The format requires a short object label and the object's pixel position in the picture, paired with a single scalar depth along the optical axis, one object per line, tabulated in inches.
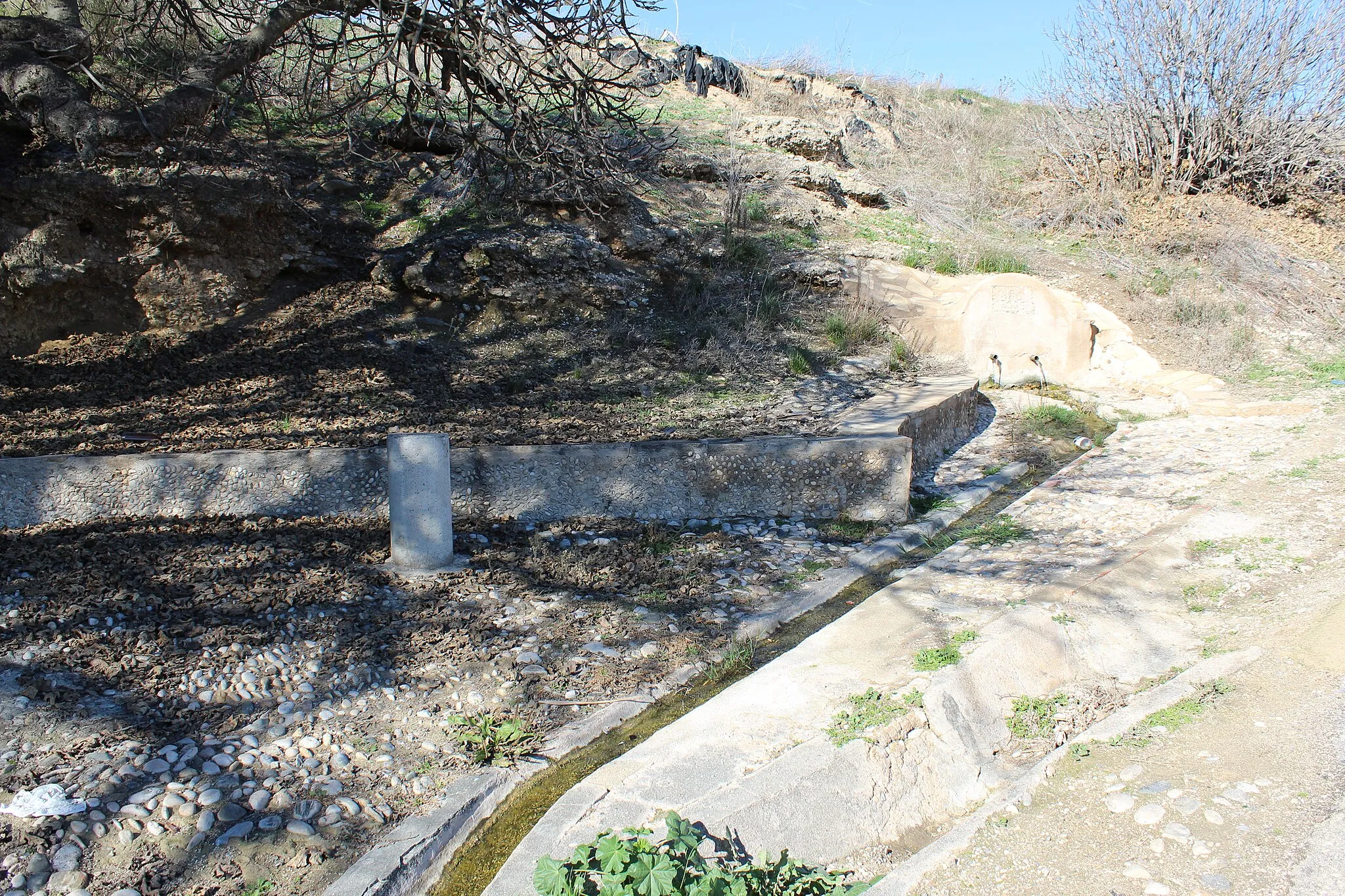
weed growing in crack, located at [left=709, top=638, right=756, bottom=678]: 147.7
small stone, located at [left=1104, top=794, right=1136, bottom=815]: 96.5
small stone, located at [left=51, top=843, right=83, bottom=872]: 96.5
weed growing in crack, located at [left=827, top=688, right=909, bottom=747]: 109.6
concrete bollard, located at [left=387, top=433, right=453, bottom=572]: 170.4
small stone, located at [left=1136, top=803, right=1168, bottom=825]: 94.0
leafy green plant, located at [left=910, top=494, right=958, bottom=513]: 223.0
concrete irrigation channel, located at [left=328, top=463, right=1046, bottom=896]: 102.8
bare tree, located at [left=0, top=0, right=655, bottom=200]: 191.0
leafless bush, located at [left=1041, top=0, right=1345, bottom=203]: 444.5
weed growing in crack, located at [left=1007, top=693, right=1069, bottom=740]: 117.0
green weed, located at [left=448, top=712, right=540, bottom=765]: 122.3
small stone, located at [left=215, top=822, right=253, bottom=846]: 103.3
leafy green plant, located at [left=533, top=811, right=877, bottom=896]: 77.5
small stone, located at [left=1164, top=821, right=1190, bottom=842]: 90.7
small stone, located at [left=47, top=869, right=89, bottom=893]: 94.2
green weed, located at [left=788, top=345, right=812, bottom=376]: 298.7
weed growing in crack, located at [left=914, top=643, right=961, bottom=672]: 124.0
